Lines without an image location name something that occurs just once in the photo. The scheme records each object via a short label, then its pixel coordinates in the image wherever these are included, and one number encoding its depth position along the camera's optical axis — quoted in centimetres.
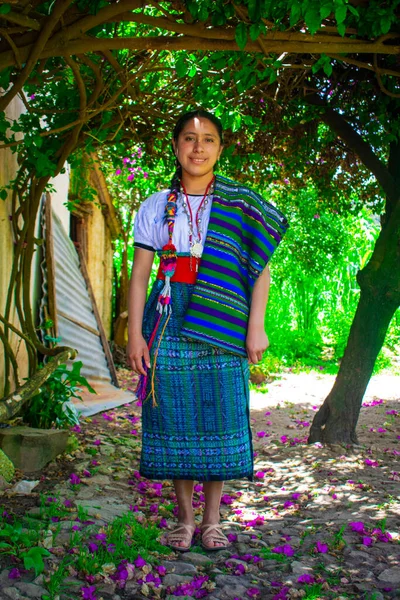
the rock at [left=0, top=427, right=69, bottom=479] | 369
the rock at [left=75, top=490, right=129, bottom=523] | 297
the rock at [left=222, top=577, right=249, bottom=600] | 227
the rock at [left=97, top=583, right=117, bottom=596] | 219
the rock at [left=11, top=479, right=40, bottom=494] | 323
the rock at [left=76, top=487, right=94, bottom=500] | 328
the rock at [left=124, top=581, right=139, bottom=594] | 225
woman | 261
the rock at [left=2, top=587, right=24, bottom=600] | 203
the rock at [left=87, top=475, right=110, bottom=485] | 363
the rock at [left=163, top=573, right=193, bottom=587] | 233
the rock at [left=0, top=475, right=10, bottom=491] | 325
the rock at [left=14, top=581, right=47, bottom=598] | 207
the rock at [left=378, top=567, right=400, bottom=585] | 237
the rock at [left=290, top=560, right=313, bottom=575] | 245
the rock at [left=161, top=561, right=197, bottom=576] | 244
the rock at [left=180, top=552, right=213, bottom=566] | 256
